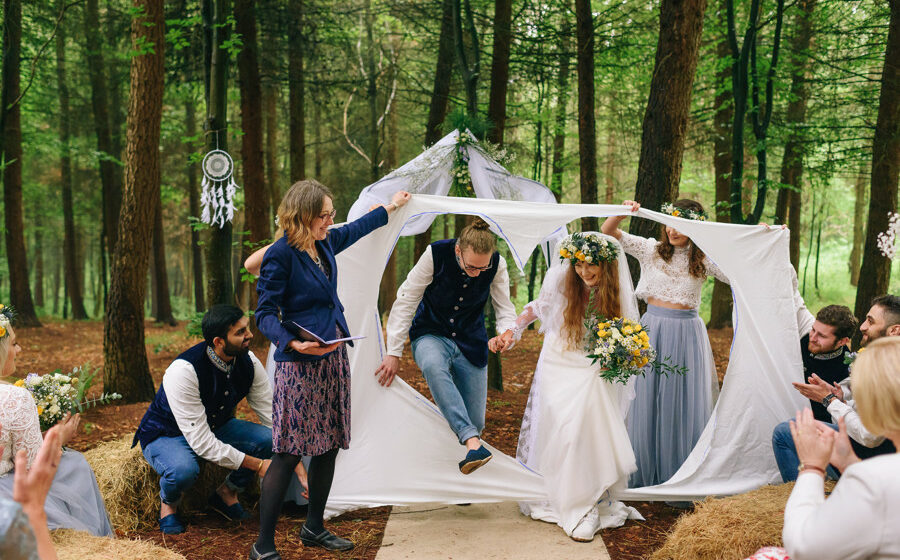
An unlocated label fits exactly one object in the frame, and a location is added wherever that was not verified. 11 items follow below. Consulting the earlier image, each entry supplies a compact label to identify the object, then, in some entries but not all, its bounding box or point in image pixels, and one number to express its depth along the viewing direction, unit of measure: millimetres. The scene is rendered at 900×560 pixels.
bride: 4102
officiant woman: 3357
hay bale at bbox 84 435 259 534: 4051
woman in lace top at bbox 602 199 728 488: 4699
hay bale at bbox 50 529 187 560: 2756
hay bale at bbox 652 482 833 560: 3111
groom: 4312
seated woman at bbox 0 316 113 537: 2826
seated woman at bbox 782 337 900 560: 1656
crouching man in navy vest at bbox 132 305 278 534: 3971
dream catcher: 6082
